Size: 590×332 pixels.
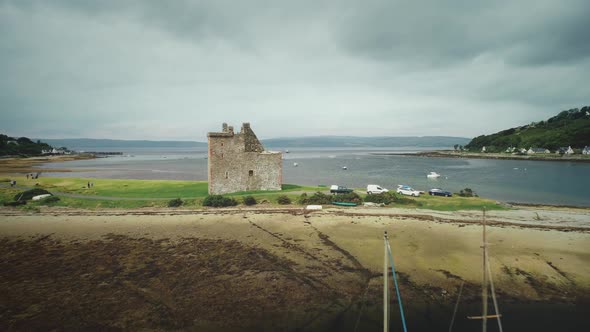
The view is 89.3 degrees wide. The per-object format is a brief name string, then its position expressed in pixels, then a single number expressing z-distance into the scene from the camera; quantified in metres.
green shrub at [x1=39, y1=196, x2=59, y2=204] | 32.00
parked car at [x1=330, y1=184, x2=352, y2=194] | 35.09
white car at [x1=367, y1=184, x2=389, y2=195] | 36.06
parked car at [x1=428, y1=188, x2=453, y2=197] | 36.23
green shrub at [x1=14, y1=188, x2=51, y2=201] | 33.41
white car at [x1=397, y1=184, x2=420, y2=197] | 35.75
